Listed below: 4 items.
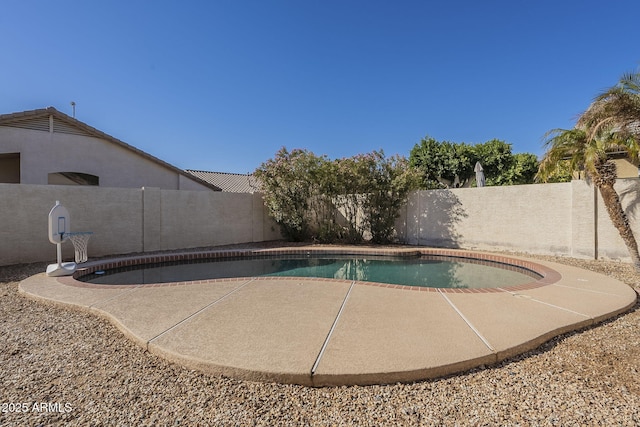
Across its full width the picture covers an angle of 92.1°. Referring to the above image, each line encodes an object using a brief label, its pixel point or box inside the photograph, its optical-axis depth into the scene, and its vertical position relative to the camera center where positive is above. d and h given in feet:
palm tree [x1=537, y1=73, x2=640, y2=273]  23.85 +5.99
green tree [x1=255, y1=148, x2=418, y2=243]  41.93 +2.37
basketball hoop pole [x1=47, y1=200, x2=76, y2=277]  22.91 -1.54
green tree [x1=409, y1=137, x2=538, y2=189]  74.23 +11.46
